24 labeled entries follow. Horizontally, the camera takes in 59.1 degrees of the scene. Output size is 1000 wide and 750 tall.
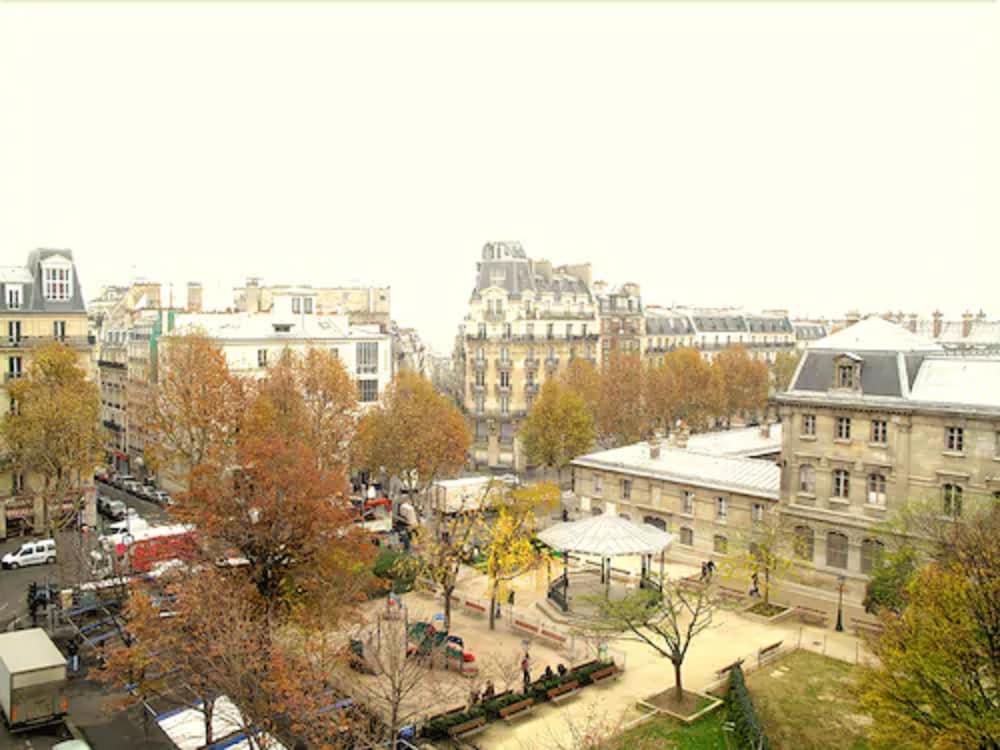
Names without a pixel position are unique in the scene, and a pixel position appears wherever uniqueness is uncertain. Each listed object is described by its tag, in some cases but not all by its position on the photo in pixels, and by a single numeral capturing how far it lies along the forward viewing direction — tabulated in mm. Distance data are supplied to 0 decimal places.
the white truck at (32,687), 26391
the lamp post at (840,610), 35562
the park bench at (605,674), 30266
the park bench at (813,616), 36500
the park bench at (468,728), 26172
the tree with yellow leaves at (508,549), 35844
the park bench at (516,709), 27402
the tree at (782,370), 103750
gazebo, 36281
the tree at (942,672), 19609
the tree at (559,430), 63969
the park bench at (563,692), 28769
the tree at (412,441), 51875
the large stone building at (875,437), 36000
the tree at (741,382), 89375
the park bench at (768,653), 31609
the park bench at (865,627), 34031
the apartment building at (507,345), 81625
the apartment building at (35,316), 51406
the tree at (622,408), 73125
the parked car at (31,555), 44312
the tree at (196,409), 45562
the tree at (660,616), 28156
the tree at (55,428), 45875
